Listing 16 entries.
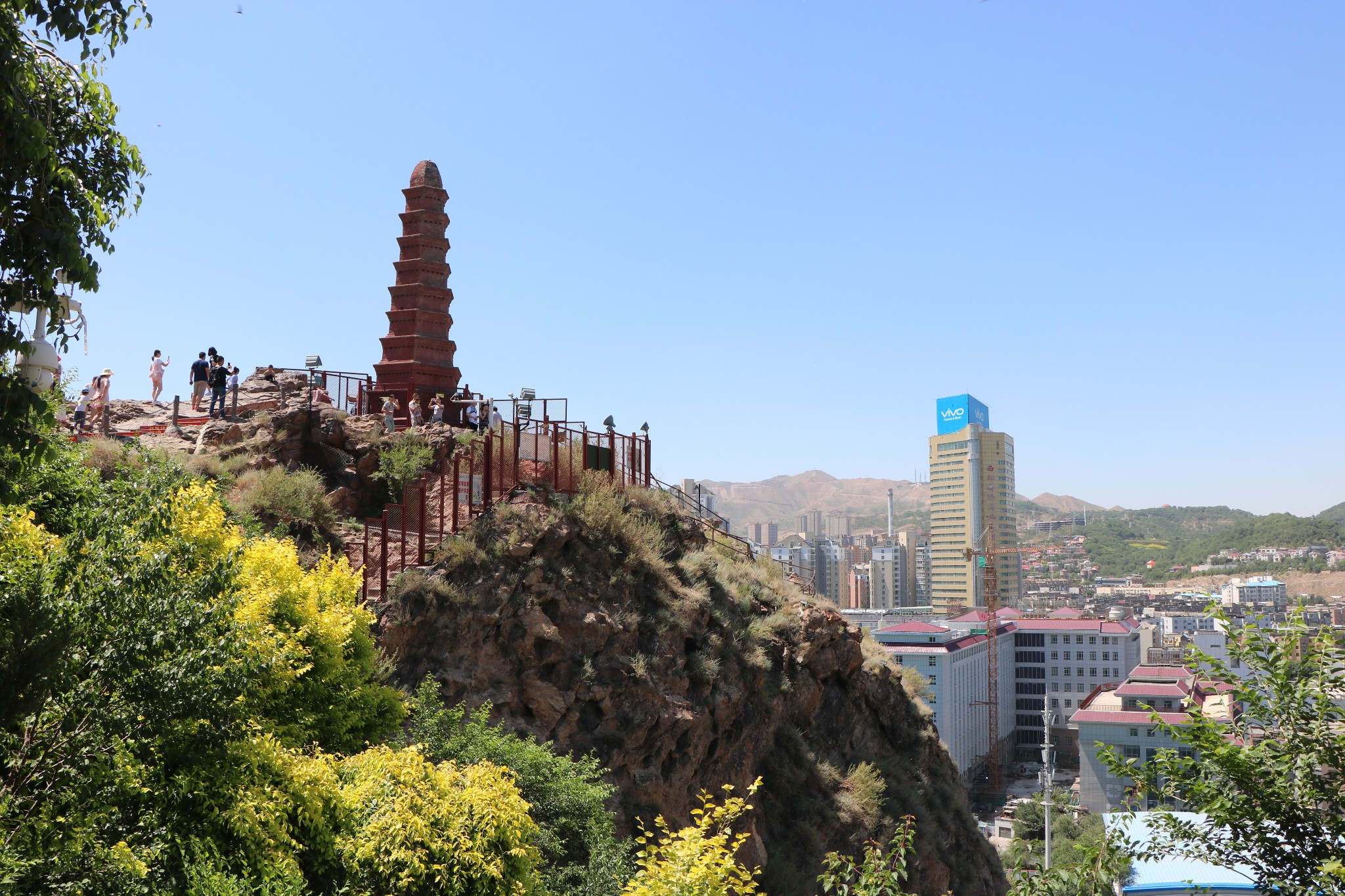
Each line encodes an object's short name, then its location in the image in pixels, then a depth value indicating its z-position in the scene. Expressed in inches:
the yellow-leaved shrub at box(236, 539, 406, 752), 344.8
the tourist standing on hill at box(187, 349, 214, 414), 898.1
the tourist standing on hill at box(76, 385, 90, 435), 758.4
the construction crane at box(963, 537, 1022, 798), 3575.3
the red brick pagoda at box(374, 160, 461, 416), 983.0
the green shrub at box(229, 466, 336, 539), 644.3
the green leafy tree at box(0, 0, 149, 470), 228.1
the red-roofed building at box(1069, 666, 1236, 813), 2573.8
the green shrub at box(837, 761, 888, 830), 748.0
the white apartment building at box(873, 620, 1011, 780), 3435.0
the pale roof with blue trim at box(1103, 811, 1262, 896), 1124.5
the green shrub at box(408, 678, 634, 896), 443.5
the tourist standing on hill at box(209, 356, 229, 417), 823.7
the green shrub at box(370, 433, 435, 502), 754.8
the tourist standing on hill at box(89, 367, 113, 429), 819.4
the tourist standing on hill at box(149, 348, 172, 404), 916.0
